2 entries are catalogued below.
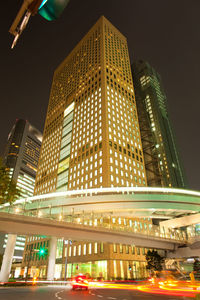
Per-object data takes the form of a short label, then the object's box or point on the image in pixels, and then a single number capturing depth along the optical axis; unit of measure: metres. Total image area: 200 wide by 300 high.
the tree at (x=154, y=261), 50.07
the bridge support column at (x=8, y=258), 35.72
